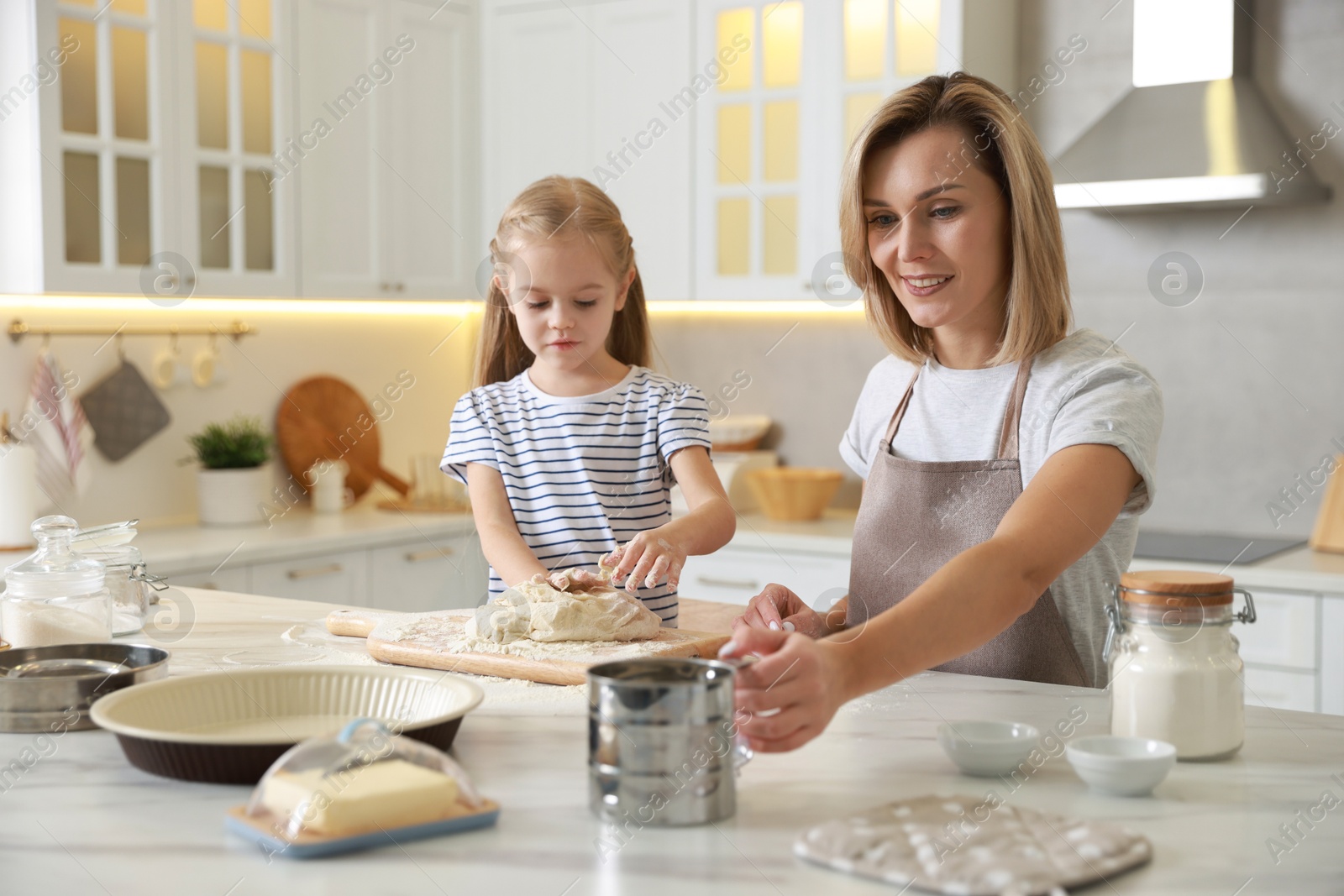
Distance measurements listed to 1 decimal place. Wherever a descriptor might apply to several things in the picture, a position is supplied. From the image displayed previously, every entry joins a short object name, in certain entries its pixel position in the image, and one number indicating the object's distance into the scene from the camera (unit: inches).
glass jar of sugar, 51.9
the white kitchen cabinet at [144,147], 109.3
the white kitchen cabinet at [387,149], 133.5
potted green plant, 130.3
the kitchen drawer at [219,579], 113.5
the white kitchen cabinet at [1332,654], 98.2
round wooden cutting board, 142.2
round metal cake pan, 44.7
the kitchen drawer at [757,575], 119.3
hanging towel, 118.0
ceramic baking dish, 39.2
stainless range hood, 110.0
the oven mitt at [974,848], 30.4
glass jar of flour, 40.2
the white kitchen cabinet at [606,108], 137.0
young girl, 69.2
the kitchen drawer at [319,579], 119.6
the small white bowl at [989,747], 38.3
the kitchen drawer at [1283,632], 99.7
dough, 54.0
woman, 53.2
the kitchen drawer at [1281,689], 99.7
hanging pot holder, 125.2
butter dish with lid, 33.2
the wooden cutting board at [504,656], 51.3
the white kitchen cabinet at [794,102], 123.8
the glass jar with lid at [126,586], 59.5
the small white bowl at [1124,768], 36.7
